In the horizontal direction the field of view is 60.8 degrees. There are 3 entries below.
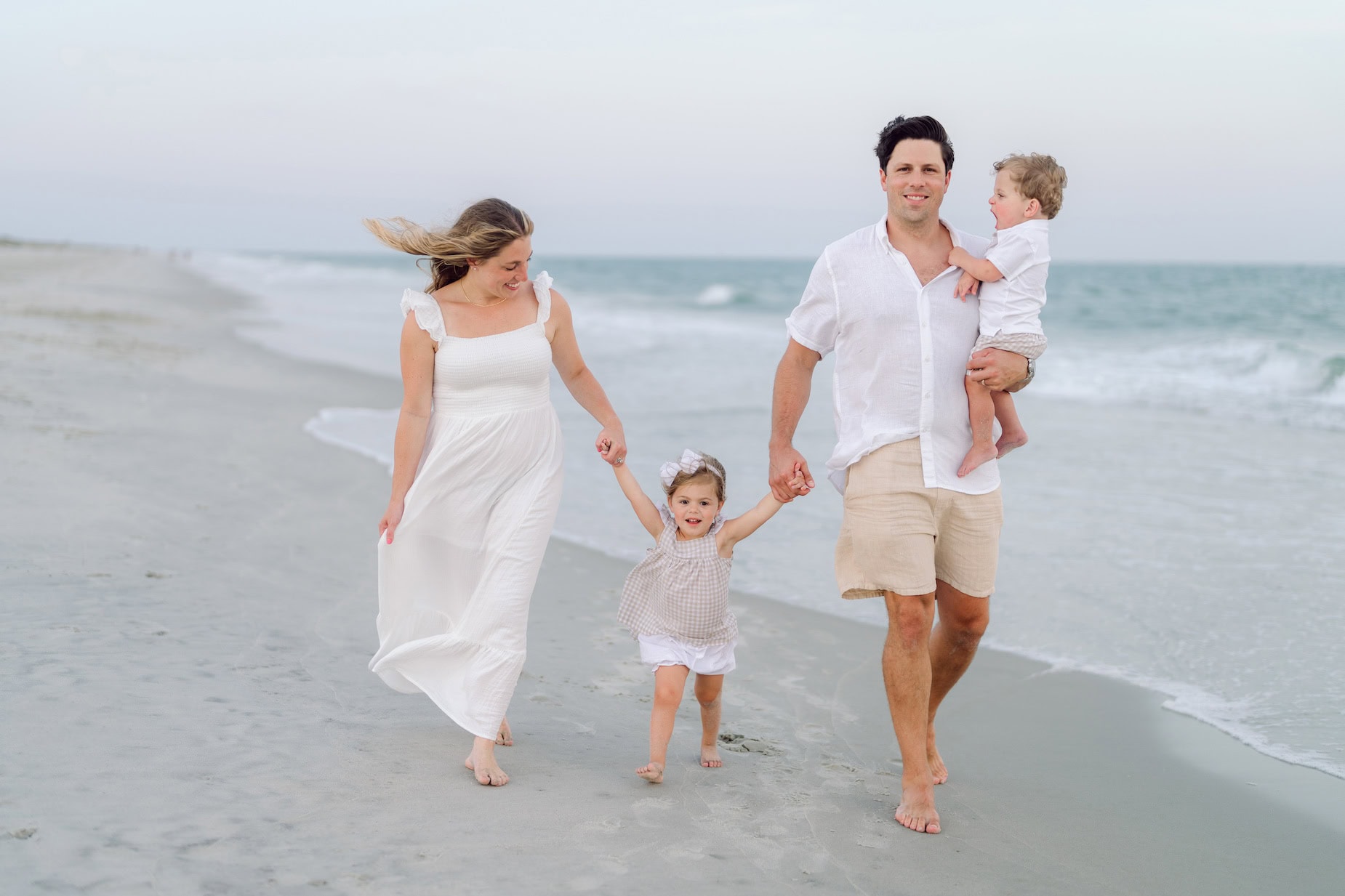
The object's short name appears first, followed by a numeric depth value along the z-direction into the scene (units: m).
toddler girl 3.84
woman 3.77
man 3.68
